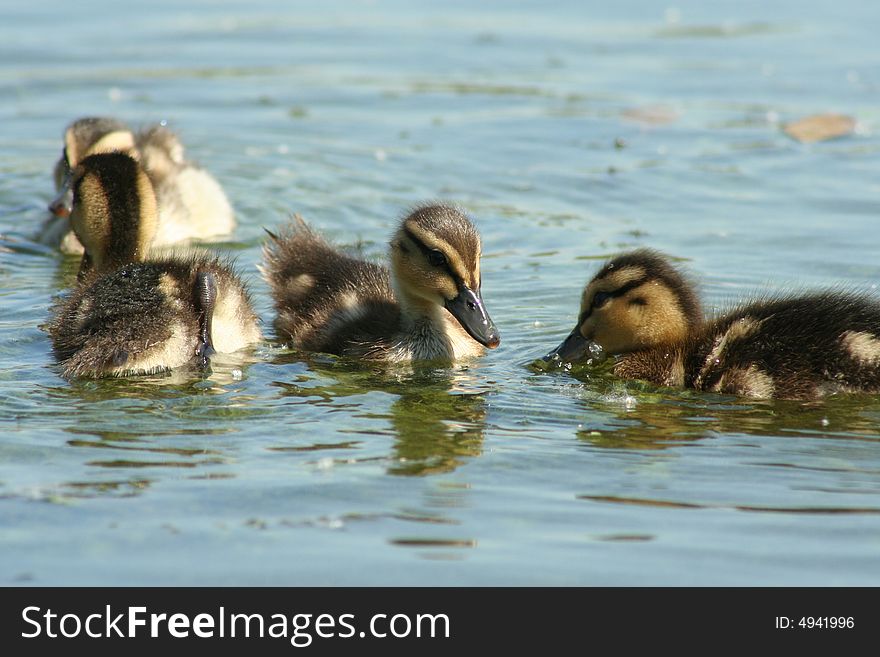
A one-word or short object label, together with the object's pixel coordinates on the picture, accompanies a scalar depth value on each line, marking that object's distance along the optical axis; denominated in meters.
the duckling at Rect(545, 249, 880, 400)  12.21
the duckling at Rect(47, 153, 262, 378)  12.76
